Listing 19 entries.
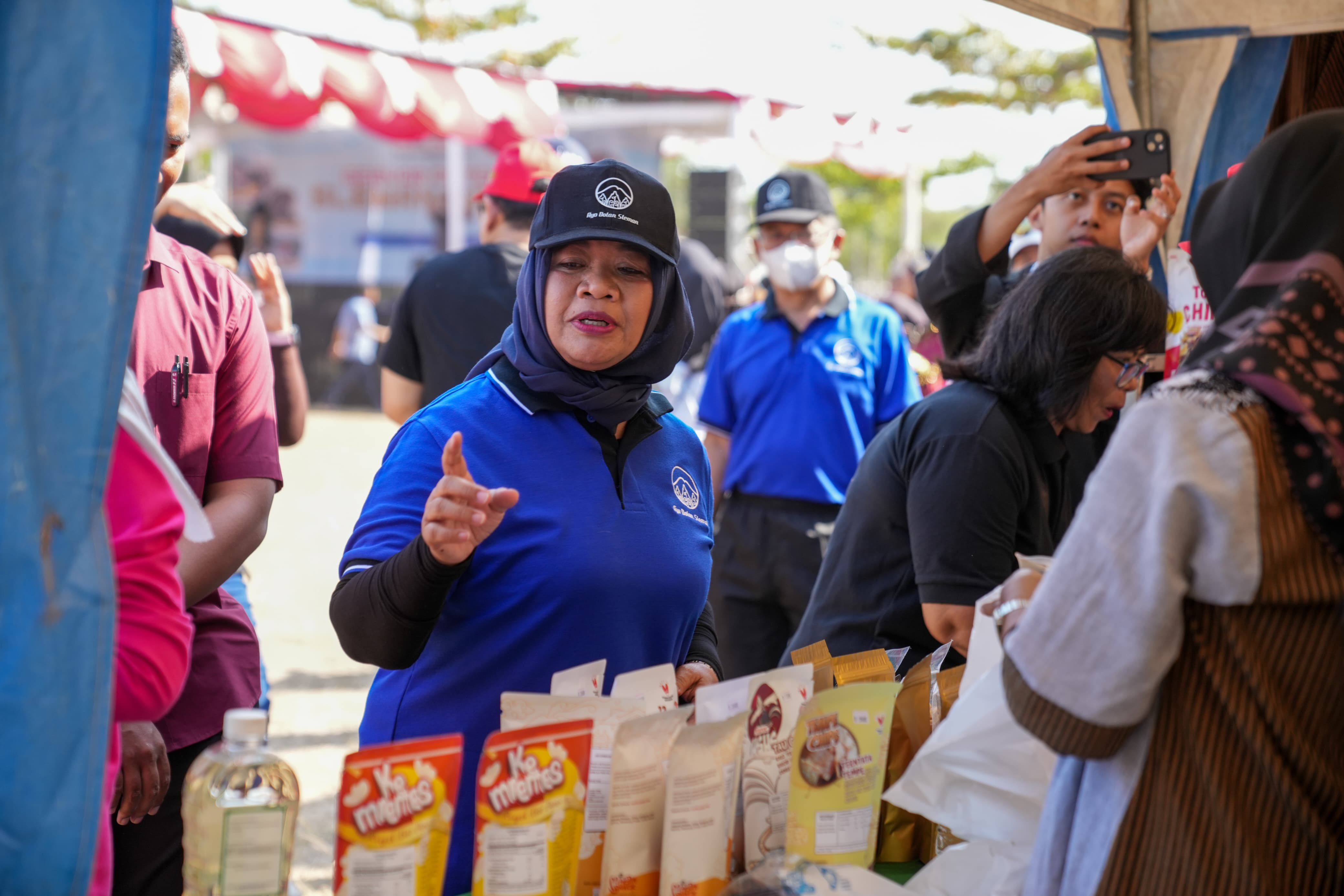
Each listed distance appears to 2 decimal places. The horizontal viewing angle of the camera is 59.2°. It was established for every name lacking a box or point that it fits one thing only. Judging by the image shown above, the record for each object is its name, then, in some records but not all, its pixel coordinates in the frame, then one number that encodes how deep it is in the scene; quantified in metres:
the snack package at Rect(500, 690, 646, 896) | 1.46
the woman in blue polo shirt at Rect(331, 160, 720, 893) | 1.75
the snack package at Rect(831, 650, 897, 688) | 1.78
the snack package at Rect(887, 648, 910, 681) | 2.03
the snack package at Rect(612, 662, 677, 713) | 1.57
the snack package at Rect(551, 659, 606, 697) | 1.54
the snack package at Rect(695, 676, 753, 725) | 1.52
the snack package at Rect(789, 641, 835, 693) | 1.74
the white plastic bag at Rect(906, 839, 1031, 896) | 1.51
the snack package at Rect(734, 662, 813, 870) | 1.57
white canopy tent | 3.09
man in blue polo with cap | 3.95
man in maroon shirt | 1.88
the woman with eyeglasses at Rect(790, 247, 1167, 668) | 2.11
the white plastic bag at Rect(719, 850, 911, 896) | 1.43
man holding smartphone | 2.54
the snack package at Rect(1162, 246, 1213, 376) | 2.94
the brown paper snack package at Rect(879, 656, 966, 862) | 1.82
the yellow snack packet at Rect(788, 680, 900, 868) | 1.55
